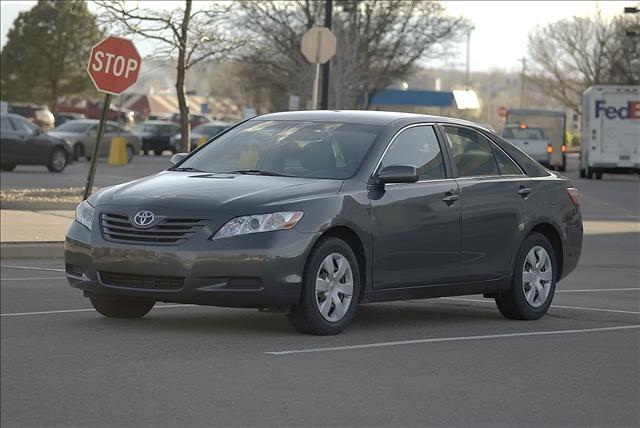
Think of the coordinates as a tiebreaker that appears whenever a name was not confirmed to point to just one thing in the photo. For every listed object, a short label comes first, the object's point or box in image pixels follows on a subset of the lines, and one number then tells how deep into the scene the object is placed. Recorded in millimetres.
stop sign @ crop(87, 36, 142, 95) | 20031
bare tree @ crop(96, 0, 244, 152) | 31812
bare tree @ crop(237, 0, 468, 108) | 69438
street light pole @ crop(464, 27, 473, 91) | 73375
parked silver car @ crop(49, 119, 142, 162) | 51662
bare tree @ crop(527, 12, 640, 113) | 91381
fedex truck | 50500
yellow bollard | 49875
